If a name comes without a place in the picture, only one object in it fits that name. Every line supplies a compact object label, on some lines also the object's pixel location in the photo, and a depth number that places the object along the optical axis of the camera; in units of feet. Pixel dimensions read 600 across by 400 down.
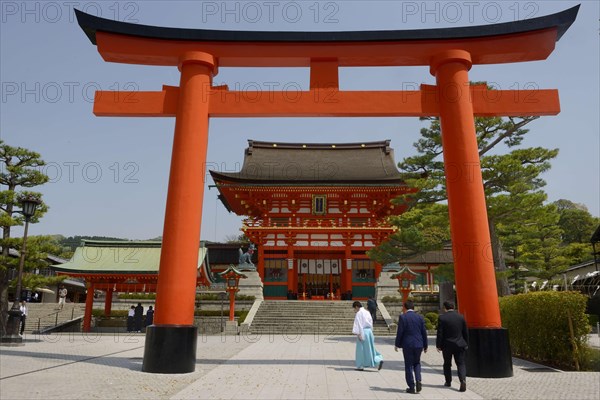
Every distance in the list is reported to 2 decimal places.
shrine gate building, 92.84
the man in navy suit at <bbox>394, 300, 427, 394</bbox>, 22.77
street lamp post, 46.26
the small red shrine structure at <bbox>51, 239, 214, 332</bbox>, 70.28
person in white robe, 30.71
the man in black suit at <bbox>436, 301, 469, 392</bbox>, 23.91
